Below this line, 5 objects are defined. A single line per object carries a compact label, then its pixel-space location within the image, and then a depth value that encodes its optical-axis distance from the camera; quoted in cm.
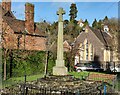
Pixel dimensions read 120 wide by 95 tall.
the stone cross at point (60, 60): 1069
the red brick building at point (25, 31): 2021
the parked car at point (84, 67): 2483
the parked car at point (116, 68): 2571
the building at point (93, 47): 3141
